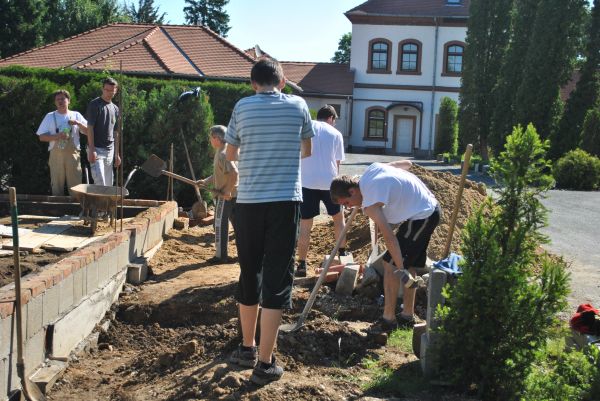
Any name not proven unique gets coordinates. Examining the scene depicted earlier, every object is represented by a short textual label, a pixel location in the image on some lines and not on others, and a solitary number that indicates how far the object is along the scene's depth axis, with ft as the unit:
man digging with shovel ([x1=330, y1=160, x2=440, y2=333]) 16.80
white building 126.52
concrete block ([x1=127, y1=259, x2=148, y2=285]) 22.95
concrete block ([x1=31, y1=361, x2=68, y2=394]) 15.07
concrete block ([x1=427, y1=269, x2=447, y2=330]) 15.53
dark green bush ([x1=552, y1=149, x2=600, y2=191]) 67.36
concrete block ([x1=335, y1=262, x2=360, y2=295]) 20.49
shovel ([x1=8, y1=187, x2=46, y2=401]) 13.53
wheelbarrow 24.18
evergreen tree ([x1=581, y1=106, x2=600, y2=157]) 78.18
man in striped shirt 13.52
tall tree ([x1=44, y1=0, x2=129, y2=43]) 119.14
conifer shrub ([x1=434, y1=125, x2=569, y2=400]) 13.39
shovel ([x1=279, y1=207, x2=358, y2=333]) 16.95
